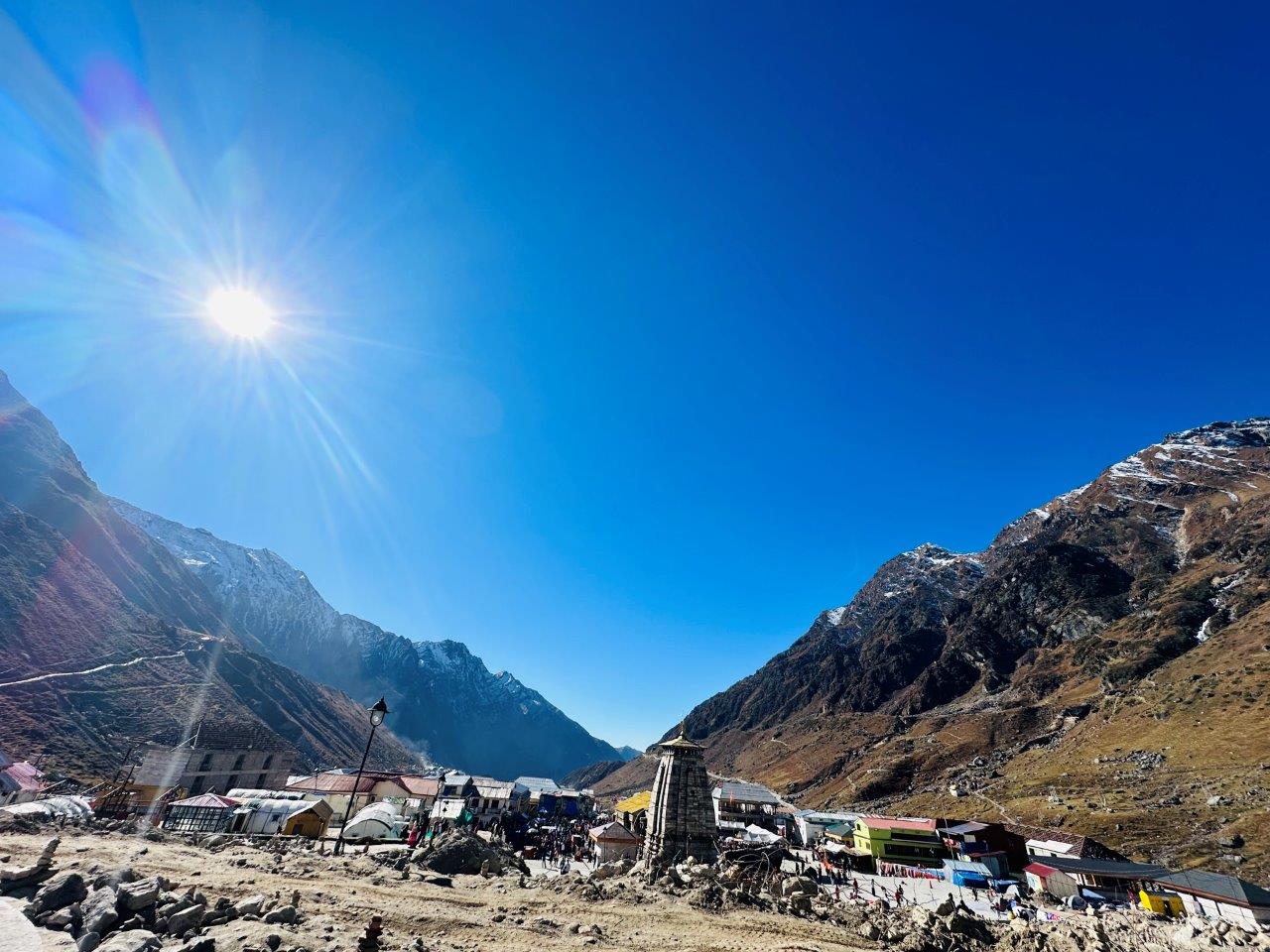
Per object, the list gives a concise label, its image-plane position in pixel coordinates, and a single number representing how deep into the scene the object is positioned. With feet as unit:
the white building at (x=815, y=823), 240.73
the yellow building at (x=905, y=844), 183.93
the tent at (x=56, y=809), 105.60
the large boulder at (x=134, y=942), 42.98
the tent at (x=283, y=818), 124.88
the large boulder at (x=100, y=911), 49.37
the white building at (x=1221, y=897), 112.88
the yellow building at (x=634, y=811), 172.39
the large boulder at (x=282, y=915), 52.39
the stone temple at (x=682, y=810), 111.20
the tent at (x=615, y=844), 126.11
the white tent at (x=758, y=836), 171.01
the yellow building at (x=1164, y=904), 122.95
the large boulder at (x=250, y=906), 53.98
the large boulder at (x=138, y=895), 52.80
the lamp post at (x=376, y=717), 88.02
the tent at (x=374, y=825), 129.08
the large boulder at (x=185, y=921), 50.03
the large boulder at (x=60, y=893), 56.34
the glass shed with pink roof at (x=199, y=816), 121.26
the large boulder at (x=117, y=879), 59.68
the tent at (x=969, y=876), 147.54
